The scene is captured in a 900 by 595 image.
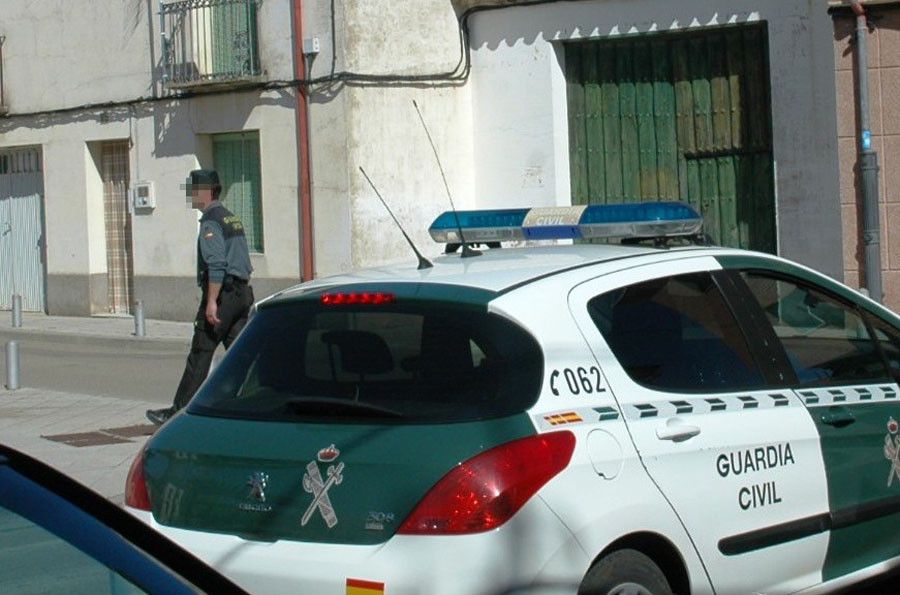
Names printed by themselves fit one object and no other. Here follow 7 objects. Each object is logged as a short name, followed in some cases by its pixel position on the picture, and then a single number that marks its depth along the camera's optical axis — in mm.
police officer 10891
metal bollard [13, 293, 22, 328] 20312
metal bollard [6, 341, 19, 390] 14250
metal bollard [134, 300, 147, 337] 18328
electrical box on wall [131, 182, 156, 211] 20188
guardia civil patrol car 4613
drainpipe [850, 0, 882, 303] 14469
